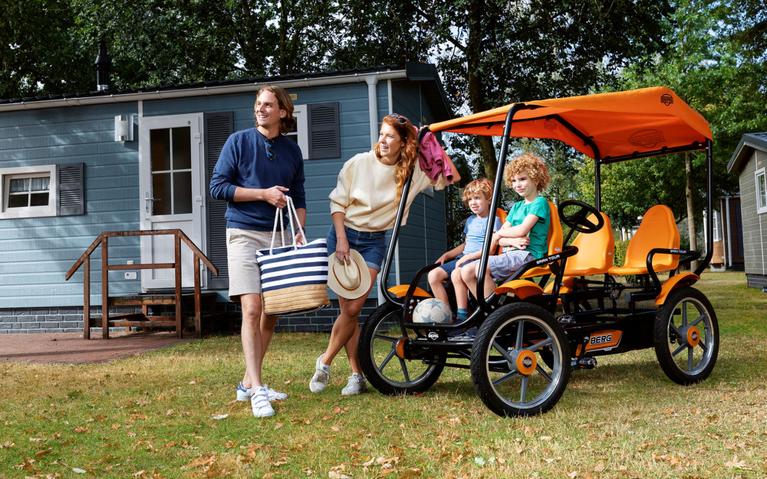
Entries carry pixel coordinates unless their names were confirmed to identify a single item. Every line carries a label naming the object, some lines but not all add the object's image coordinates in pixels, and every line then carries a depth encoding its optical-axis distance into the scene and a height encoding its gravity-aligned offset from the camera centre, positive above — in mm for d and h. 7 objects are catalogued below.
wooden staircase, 9406 -339
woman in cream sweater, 4695 +407
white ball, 4562 -298
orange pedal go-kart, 4355 -241
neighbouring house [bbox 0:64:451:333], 10070 +1399
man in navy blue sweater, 4445 +408
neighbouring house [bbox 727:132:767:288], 17141 +1241
